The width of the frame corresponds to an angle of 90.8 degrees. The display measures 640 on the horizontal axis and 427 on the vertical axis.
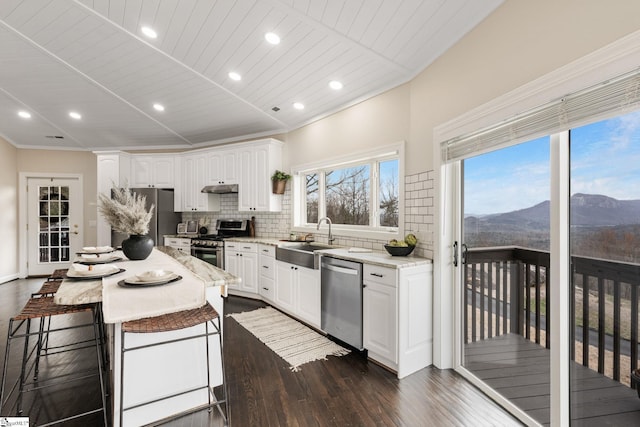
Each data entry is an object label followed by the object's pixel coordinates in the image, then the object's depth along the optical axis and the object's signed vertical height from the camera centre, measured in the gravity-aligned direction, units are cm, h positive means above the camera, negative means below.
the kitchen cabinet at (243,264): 474 -81
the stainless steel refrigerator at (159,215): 580 -6
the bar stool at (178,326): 167 -62
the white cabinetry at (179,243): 550 -55
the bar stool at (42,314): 183 -62
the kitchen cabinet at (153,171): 612 +79
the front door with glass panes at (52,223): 647 -24
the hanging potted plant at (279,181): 492 +49
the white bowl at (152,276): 188 -39
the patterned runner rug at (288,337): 294 -134
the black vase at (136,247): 272 -31
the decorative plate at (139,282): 184 -41
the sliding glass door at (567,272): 149 -34
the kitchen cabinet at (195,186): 579 +48
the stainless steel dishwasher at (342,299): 290 -85
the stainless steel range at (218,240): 507 -47
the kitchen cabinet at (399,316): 257 -89
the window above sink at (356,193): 355 +25
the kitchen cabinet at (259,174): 499 +61
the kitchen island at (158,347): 168 -86
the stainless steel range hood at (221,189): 531 +40
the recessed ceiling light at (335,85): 351 +144
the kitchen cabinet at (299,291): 349 -95
